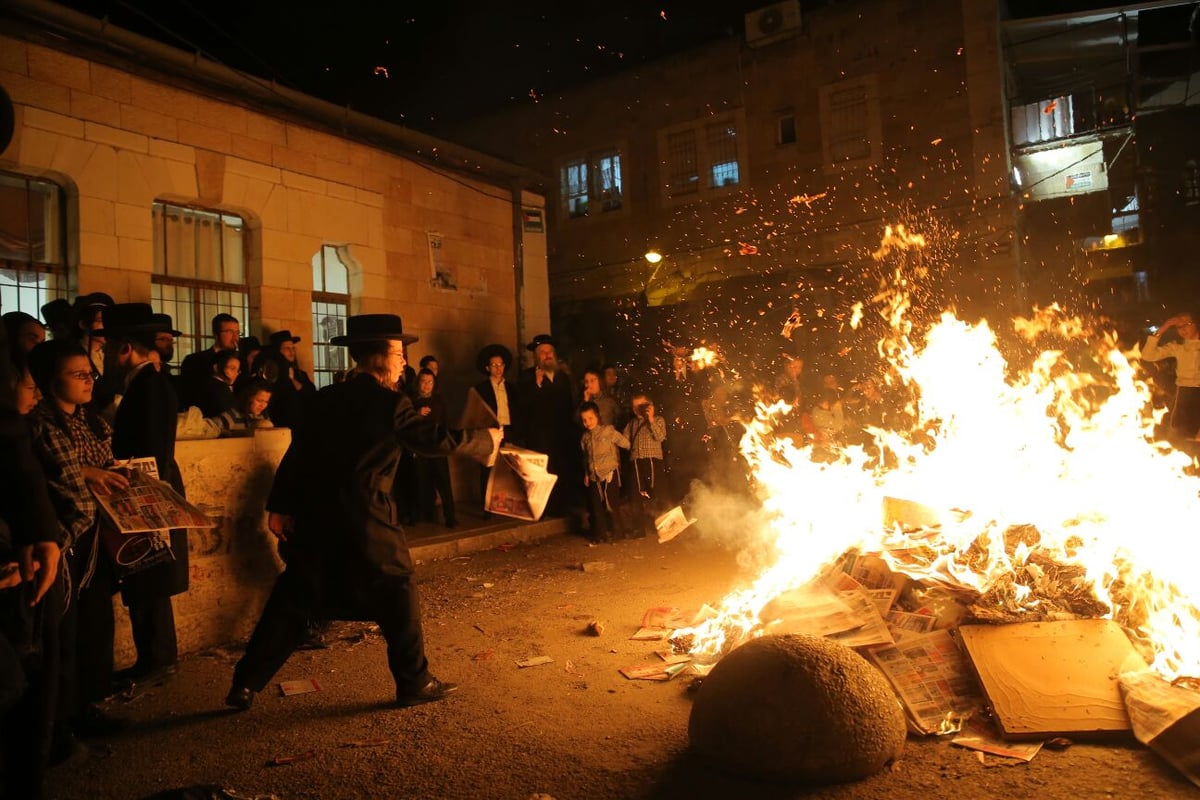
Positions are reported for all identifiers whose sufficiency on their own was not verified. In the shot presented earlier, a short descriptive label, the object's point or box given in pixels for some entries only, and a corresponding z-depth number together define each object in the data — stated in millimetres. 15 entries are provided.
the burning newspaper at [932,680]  4281
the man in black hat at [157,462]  5116
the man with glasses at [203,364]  8273
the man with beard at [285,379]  9102
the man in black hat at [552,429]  11578
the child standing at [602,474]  10547
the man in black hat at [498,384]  11500
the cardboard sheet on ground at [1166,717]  3674
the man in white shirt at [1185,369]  10531
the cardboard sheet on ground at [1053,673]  4105
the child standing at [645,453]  11023
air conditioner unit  17422
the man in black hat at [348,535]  4629
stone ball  3646
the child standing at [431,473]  10297
